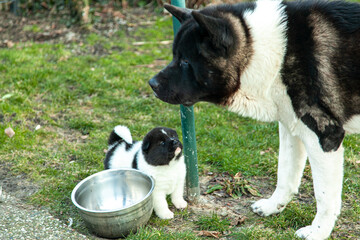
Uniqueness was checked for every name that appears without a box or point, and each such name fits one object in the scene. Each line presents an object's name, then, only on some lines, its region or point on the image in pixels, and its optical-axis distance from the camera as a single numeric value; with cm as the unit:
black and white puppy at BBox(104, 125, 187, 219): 340
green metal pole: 341
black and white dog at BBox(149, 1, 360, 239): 271
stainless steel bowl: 301
